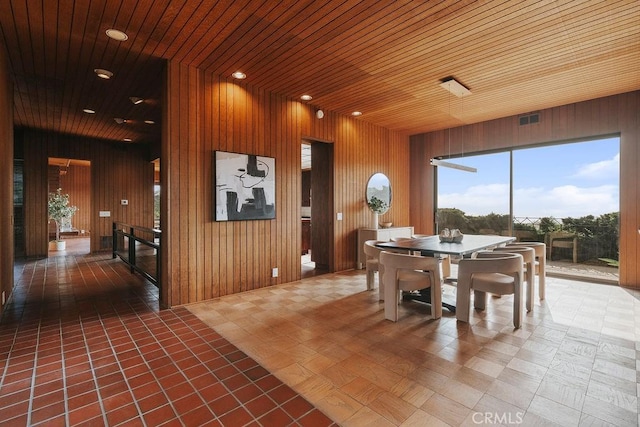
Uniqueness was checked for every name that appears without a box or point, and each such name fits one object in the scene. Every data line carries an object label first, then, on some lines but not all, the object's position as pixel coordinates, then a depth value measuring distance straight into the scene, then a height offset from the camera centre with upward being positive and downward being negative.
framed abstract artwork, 4.17 +0.34
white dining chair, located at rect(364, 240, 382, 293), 4.03 -0.77
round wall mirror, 6.46 +0.37
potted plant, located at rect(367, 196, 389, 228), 6.37 +0.08
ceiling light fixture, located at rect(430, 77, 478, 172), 4.39 +1.86
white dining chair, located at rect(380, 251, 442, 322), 3.27 -0.78
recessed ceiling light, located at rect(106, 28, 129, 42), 3.04 +1.81
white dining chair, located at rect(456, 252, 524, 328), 3.10 -0.76
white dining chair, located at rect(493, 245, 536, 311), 3.64 -0.75
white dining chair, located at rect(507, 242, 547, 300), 4.13 -0.76
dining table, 3.46 -0.46
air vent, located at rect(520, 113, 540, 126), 5.73 +1.76
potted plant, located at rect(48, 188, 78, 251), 8.27 -0.01
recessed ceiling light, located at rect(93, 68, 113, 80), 3.94 +1.82
